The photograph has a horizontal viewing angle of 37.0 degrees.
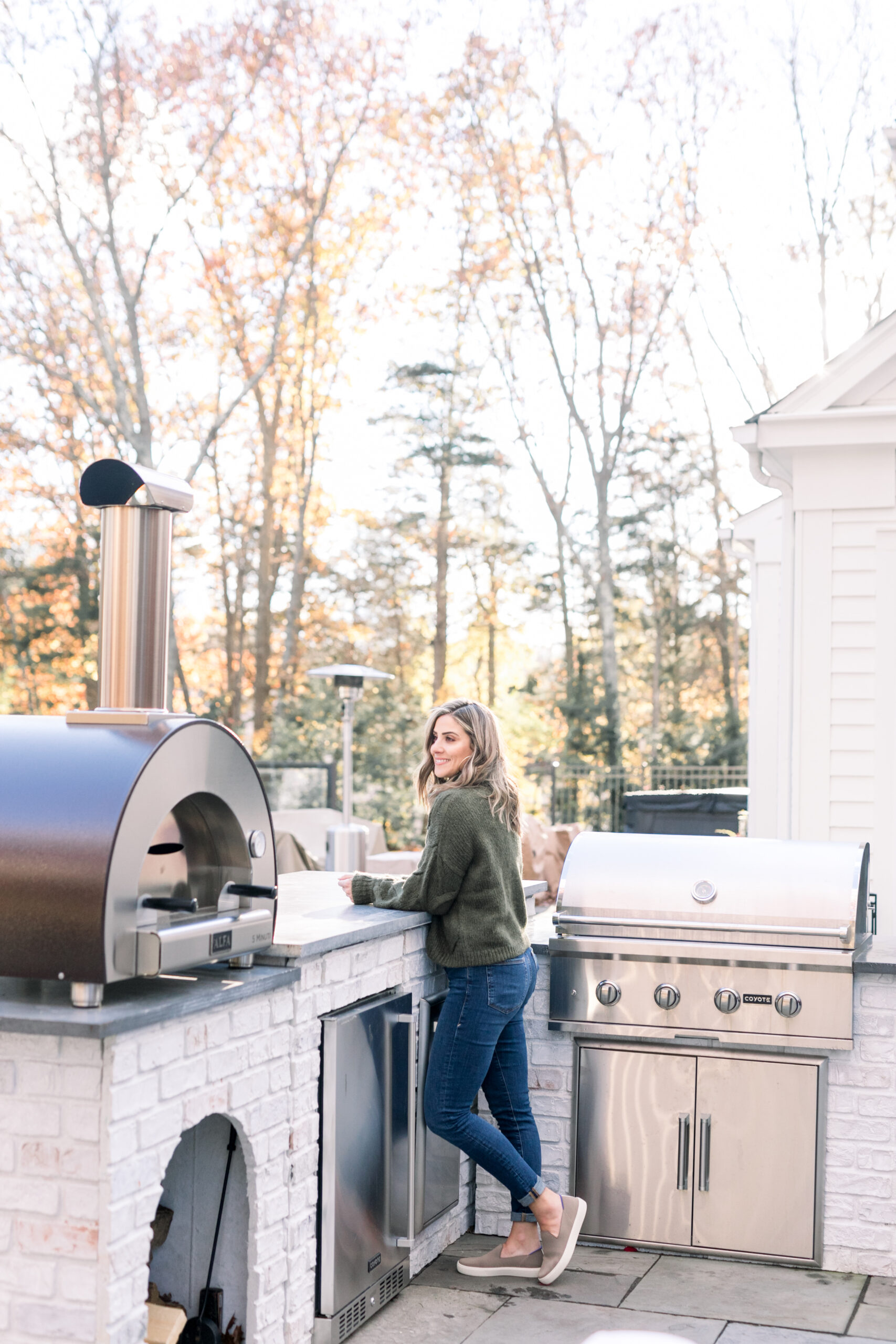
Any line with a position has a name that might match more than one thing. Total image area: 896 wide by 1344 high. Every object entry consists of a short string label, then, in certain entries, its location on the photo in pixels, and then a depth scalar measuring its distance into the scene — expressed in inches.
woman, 143.3
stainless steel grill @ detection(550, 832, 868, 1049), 154.1
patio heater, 347.3
